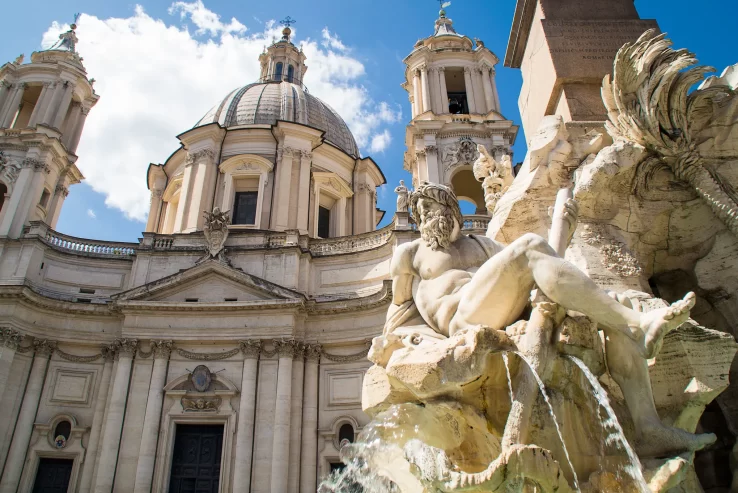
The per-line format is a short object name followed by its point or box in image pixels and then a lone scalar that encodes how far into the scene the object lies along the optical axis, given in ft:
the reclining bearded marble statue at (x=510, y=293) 8.95
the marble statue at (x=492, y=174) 19.37
